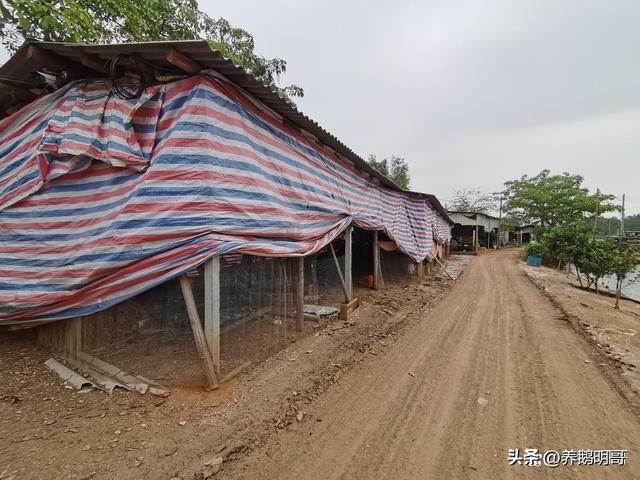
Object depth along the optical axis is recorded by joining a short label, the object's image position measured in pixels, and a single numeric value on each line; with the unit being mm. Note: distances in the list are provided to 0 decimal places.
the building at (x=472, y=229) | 28594
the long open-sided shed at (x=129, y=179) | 3268
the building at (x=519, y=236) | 38047
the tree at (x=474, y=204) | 43438
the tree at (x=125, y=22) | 3977
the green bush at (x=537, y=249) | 19205
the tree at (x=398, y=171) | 28416
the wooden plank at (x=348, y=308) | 6406
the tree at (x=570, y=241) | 13234
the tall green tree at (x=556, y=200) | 24625
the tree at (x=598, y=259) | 11289
